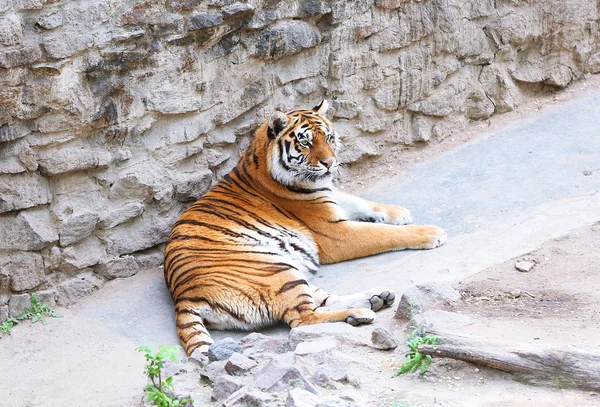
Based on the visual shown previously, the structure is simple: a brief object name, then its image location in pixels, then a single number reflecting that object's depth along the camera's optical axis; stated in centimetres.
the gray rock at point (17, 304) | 1066
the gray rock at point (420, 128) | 1455
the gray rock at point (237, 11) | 1150
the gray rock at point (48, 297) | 1089
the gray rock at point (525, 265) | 1028
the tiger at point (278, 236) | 1025
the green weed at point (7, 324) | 1046
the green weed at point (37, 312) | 1073
